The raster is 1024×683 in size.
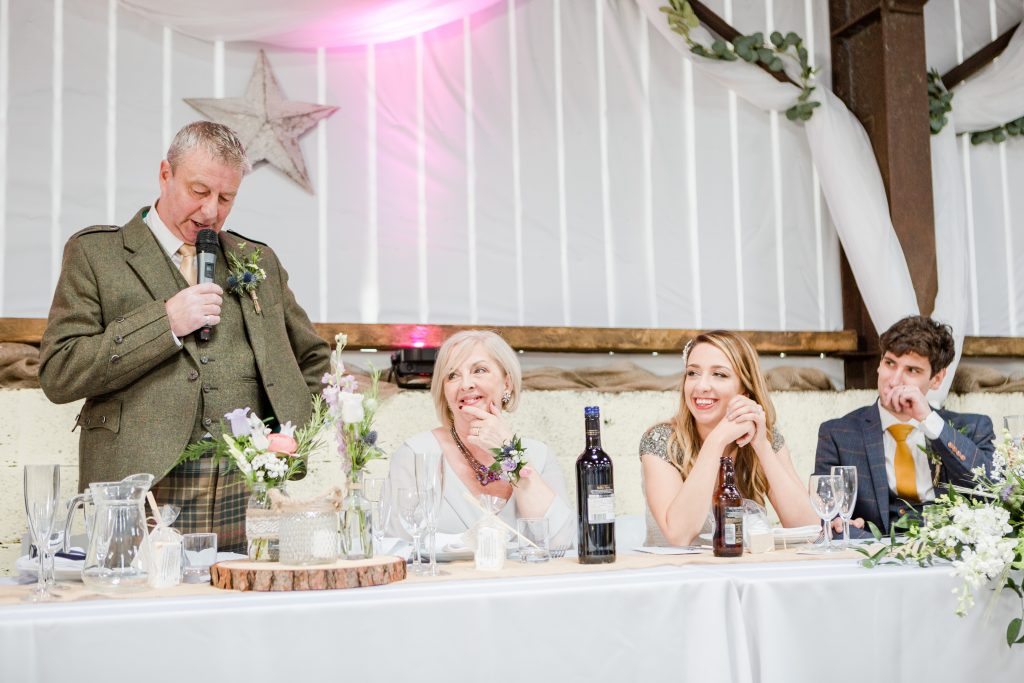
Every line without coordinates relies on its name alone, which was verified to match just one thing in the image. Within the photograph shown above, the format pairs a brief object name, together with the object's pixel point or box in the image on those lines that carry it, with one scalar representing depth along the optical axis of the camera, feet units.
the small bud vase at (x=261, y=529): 5.48
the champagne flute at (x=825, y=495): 6.38
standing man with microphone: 7.23
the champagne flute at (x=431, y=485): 5.57
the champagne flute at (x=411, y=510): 5.52
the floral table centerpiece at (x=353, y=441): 5.45
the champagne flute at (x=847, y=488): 6.40
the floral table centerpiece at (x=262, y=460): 5.47
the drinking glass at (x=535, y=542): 6.16
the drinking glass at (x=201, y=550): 5.69
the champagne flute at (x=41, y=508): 4.95
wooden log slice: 4.97
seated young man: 9.36
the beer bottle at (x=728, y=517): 6.31
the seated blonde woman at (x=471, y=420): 8.01
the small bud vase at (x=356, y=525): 5.45
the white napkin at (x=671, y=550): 6.49
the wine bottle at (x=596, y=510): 5.94
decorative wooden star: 12.39
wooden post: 13.89
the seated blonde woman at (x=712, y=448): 7.52
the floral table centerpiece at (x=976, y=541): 5.35
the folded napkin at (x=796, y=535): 6.73
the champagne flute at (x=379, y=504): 5.57
